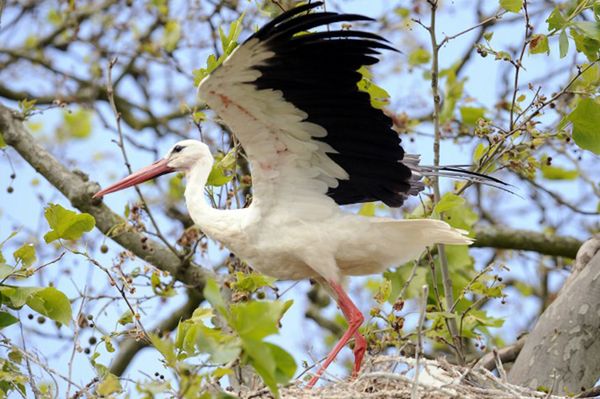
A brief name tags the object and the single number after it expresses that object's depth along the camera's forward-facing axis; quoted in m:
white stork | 11.98
